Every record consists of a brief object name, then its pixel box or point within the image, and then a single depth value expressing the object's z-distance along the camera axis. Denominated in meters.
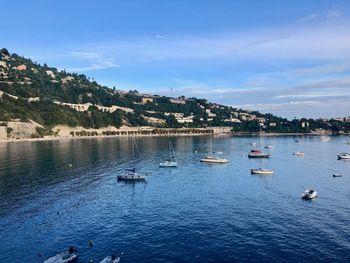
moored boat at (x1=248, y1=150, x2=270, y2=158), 172.25
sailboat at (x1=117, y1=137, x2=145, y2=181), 109.62
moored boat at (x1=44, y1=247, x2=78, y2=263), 49.78
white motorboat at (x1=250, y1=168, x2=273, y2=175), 122.50
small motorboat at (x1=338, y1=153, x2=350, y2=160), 169.02
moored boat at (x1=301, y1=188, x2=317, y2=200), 84.78
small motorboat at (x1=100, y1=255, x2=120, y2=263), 49.59
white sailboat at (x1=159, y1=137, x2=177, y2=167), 136.50
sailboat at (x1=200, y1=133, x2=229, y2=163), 150.69
